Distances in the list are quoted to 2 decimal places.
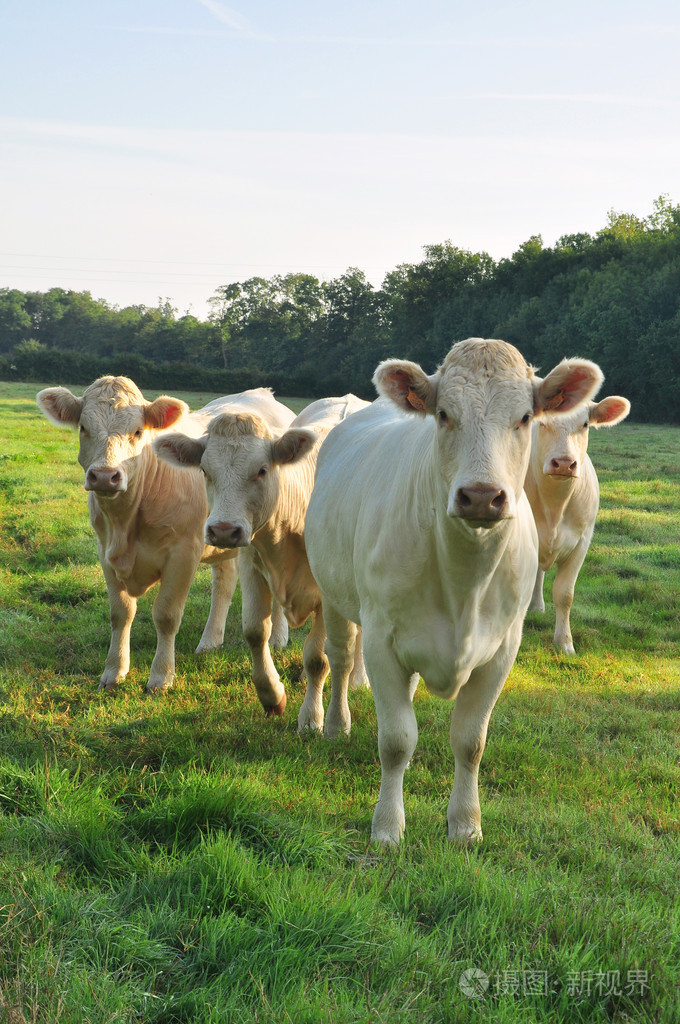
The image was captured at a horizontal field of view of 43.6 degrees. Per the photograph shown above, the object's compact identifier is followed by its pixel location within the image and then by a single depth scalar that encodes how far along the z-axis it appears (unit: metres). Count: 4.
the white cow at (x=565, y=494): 7.44
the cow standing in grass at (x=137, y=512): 5.86
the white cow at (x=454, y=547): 3.22
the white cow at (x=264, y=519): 5.17
